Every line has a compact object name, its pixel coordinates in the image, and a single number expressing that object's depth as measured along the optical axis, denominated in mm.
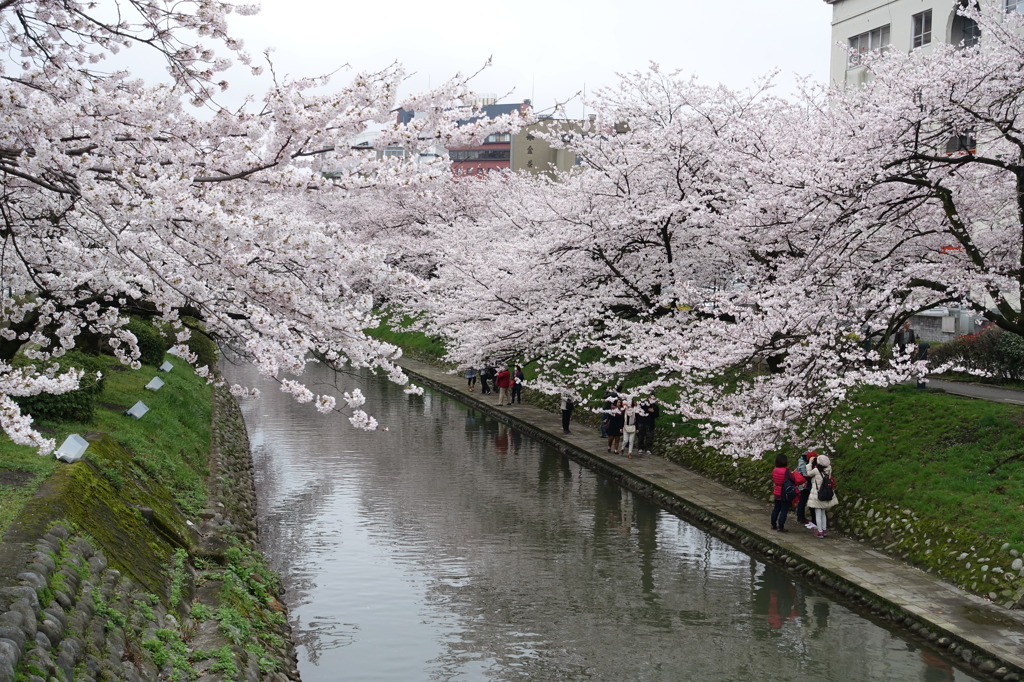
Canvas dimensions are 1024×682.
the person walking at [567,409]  26656
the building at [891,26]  37531
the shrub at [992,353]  21656
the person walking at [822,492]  15875
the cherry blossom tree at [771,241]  14641
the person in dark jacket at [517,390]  33050
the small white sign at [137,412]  16828
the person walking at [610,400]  23109
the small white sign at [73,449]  10359
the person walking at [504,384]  32781
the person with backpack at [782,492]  15844
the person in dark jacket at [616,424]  23094
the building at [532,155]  103812
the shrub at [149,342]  24359
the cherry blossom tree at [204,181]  6930
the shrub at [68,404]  14375
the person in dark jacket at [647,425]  23641
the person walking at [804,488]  16375
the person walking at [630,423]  22962
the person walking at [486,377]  35406
